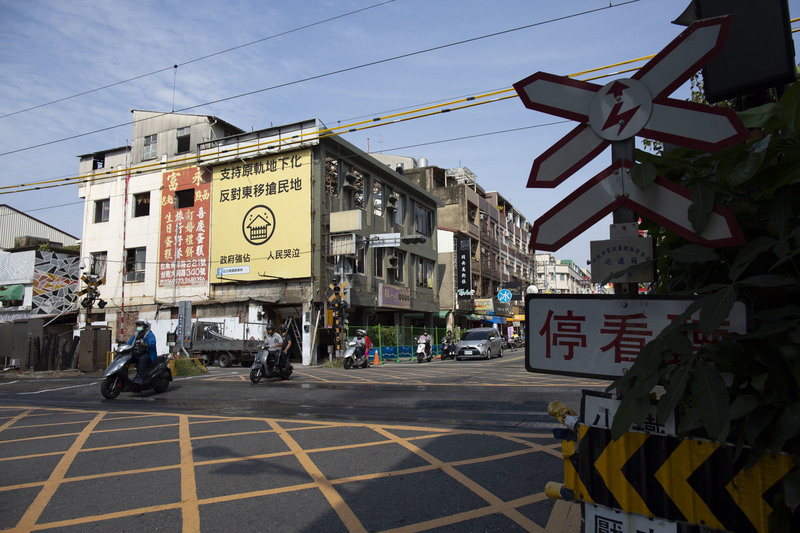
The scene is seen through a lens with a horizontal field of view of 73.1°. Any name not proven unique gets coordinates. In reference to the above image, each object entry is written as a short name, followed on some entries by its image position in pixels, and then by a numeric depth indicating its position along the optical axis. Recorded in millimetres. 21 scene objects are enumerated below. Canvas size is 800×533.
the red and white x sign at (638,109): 2355
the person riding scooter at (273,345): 13558
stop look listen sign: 2346
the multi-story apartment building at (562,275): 87381
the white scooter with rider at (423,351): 26484
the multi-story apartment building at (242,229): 25906
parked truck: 21812
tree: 1782
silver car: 25500
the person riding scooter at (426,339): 26906
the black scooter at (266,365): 13227
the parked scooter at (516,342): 41828
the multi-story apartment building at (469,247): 42125
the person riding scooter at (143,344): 11023
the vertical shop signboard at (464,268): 41125
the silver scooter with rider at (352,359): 20625
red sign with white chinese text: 28281
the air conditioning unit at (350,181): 28219
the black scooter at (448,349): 28438
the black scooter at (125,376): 10600
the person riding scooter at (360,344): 20906
